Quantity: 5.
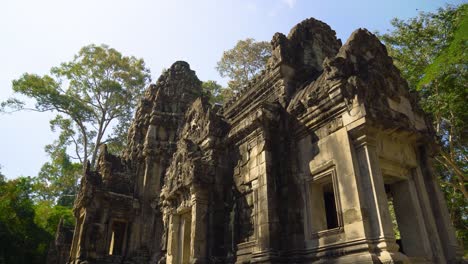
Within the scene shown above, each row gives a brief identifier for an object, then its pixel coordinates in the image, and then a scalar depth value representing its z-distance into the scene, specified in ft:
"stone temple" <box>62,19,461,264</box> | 19.45
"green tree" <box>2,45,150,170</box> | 80.43
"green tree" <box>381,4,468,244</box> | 39.04
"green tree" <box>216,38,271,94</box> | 83.46
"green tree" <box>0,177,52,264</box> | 50.14
